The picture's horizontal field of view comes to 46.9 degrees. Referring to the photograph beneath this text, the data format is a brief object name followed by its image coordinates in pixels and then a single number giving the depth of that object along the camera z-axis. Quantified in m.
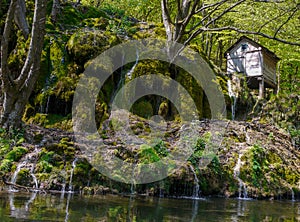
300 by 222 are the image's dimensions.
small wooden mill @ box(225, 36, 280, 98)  19.19
